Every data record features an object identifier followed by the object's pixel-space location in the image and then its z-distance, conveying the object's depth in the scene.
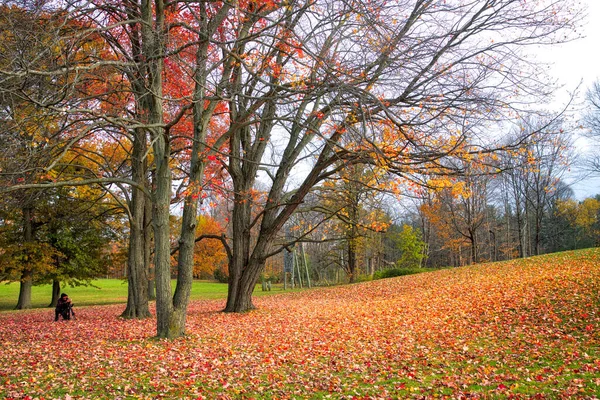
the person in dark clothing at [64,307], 14.34
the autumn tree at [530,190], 29.32
